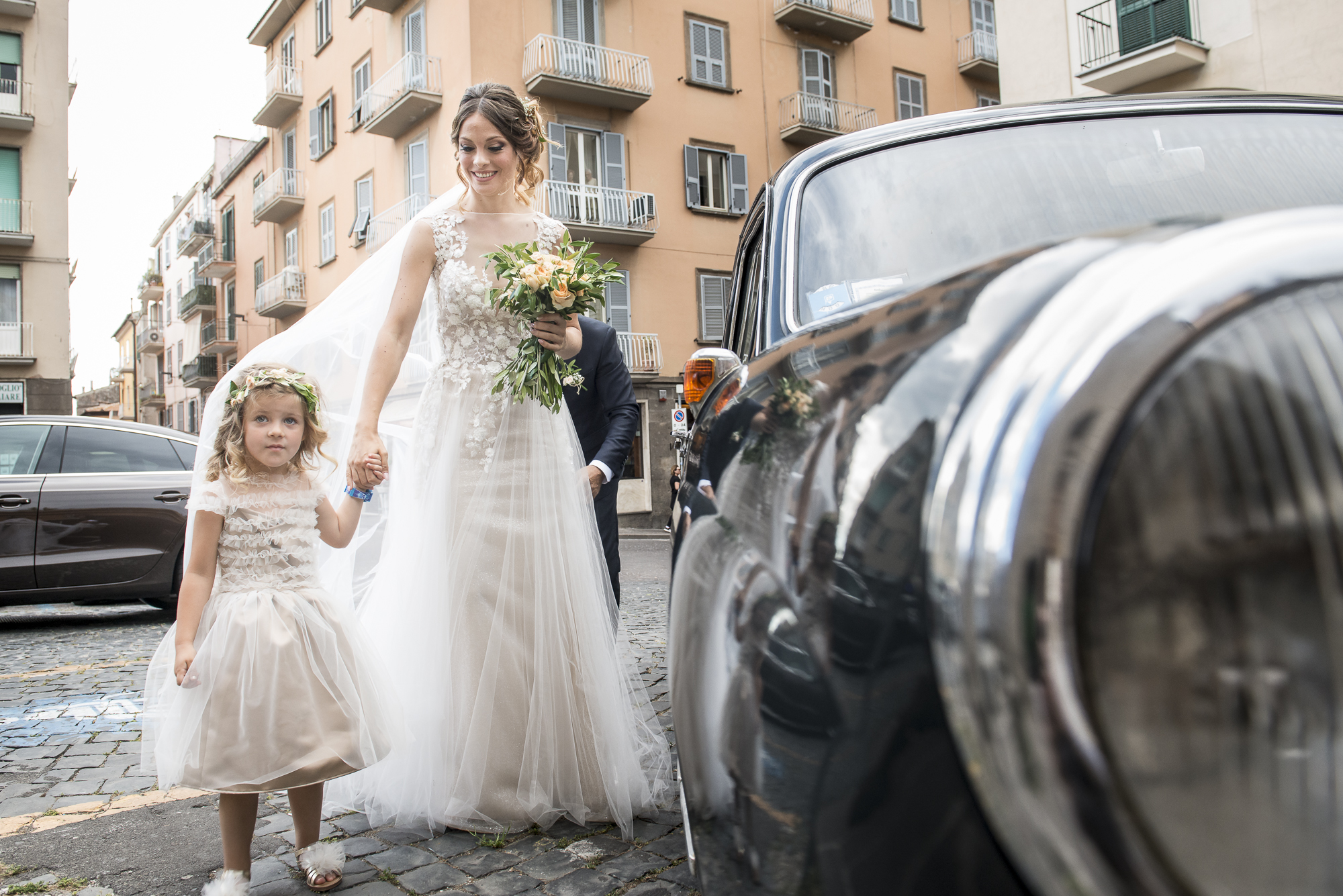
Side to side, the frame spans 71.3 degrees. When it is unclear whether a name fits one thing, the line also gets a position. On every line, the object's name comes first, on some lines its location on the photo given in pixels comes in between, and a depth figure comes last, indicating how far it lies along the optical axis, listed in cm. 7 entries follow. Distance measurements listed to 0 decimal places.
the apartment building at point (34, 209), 2355
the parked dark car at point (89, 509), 636
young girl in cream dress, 215
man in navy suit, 317
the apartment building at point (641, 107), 2058
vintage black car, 58
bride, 264
